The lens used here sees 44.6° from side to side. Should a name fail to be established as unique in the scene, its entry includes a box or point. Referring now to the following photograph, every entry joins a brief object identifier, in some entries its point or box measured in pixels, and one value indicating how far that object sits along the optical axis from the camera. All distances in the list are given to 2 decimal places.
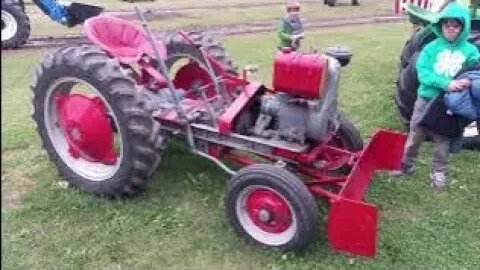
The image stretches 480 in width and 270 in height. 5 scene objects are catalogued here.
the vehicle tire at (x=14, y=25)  8.61
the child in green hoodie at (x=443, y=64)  3.57
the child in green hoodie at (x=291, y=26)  7.35
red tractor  2.96
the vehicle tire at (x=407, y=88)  4.34
